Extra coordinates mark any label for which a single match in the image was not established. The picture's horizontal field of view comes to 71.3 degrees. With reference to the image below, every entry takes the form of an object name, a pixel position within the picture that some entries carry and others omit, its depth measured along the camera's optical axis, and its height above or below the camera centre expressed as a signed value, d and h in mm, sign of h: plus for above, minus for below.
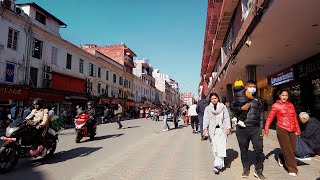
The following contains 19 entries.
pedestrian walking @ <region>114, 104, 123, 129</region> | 14194 -284
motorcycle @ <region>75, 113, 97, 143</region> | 8570 -752
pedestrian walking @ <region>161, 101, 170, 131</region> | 12754 -540
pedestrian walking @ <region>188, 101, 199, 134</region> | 11503 -408
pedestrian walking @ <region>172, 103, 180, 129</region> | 13777 -399
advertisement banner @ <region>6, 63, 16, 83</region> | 15882 +2530
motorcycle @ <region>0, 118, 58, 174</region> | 4566 -788
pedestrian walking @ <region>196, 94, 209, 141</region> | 9539 +29
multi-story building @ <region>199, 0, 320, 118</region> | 5627 +2184
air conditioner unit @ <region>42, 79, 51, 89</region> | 19269 +2098
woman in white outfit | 4425 -377
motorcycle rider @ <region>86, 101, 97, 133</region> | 9200 -319
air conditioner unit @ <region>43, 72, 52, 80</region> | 19304 +2794
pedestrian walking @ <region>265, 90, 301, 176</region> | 4332 -375
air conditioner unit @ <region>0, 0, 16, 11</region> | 15508 +7460
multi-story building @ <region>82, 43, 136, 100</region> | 39198 +8989
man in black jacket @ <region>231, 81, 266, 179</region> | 4063 -418
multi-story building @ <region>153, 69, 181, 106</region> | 72203 +7257
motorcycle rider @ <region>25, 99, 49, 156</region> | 5259 -324
